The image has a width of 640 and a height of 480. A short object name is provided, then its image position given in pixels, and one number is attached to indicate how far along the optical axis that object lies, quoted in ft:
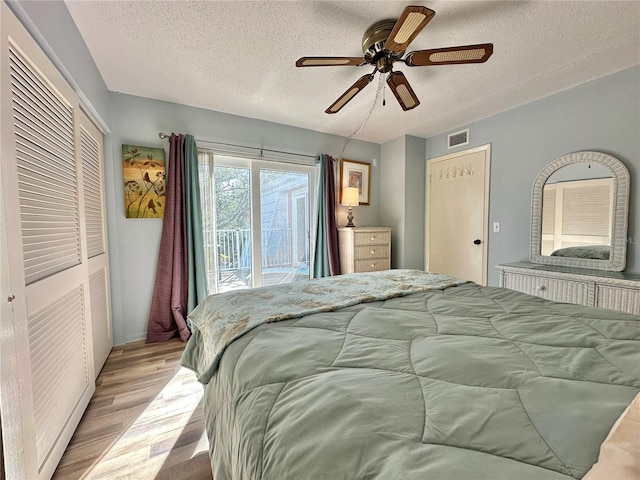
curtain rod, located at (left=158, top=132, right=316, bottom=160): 8.66
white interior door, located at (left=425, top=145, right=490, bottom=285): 10.32
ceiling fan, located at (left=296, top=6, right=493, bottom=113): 4.22
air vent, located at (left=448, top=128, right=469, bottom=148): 10.69
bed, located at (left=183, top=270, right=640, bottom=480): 1.56
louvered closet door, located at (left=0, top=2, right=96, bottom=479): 3.07
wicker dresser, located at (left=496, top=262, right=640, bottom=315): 6.43
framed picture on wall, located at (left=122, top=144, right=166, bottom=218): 8.33
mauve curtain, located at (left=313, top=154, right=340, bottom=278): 11.40
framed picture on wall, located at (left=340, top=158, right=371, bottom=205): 12.20
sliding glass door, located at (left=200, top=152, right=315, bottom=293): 9.60
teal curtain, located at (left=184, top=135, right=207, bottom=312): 8.87
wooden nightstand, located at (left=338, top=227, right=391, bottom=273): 11.13
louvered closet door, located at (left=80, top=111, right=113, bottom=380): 6.40
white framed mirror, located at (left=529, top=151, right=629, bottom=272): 7.20
